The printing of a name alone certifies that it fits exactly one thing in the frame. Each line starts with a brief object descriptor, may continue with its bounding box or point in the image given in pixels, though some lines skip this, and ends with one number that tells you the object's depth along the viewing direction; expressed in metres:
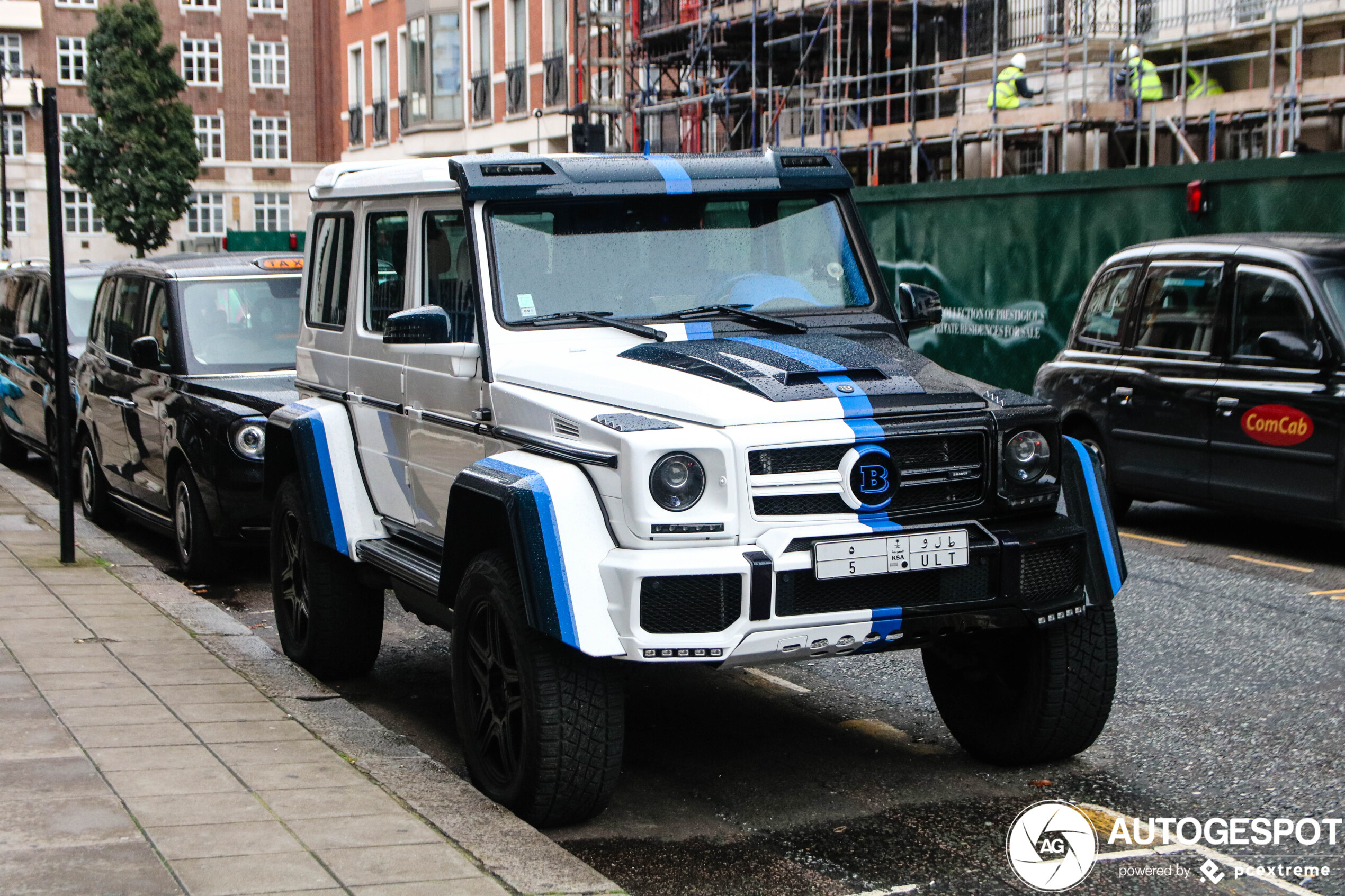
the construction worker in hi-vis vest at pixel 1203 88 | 22.08
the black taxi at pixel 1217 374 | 10.39
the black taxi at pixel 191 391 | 9.84
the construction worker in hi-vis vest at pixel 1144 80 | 22.27
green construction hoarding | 14.05
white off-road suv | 4.93
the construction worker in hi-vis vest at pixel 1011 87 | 23.86
